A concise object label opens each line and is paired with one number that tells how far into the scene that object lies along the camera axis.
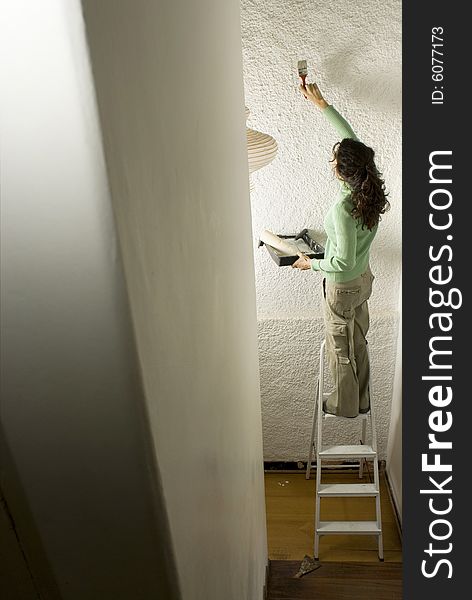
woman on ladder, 2.75
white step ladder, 3.37
